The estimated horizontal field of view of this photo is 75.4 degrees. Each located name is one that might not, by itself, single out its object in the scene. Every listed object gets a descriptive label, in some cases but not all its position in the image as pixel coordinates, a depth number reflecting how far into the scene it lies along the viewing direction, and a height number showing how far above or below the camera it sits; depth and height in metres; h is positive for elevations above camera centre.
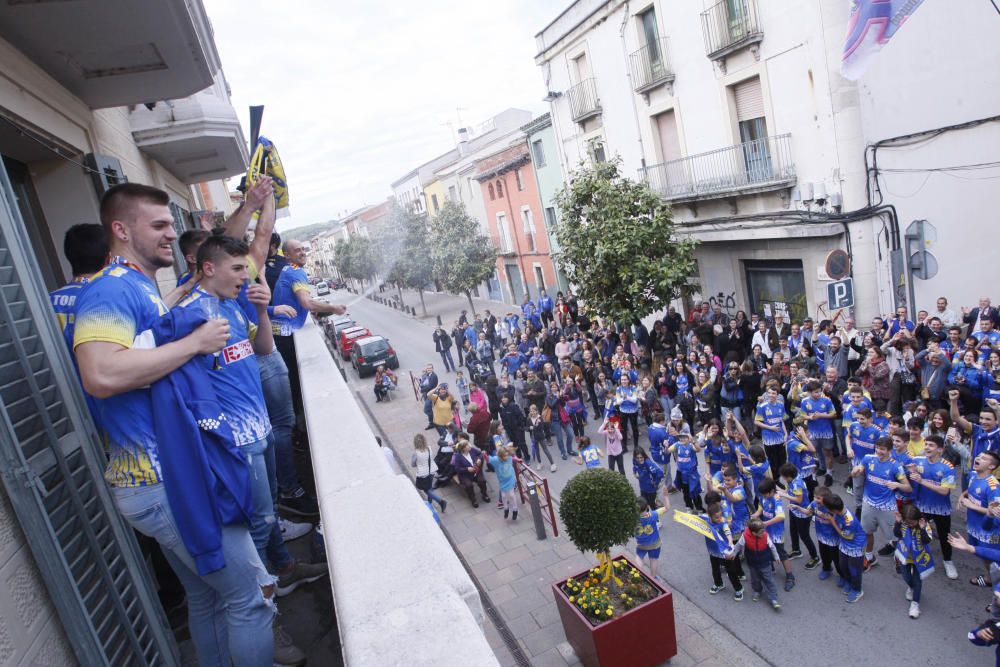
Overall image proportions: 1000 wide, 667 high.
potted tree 6.74 -4.24
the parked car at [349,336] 26.42 -3.27
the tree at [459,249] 31.75 -0.96
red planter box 6.70 -4.49
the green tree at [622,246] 14.44 -1.18
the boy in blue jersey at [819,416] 9.11 -3.63
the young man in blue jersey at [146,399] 1.98 -0.30
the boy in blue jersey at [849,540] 6.84 -4.07
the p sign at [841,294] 12.94 -2.90
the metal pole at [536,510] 9.93 -4.44
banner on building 10.28 +1.72
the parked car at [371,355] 23.16 -3.68
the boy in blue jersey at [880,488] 6.98 -3.75
